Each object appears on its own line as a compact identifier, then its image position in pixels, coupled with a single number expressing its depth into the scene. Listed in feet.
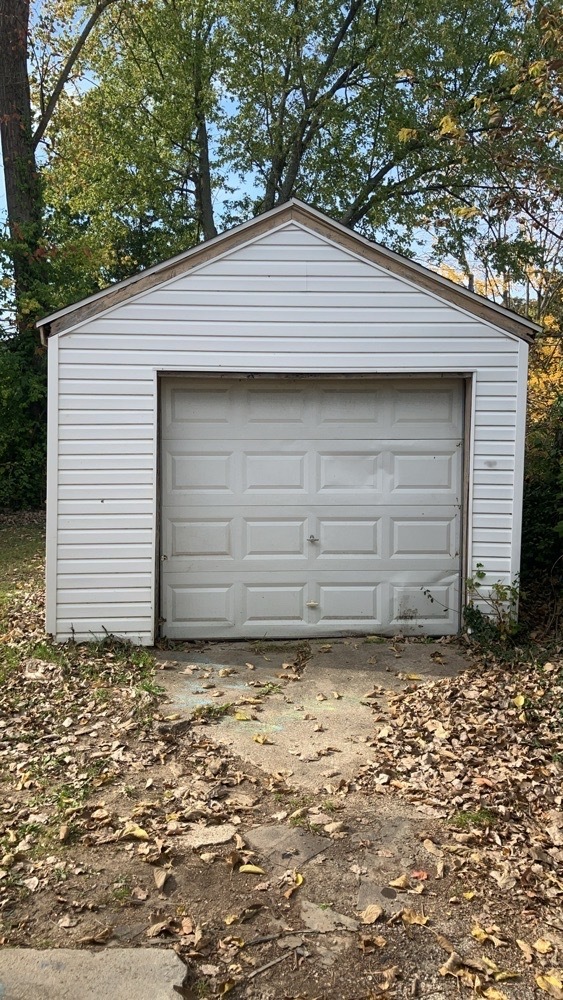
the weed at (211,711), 19.71
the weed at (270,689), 21.75
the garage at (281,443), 25.18
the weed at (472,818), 14.16
